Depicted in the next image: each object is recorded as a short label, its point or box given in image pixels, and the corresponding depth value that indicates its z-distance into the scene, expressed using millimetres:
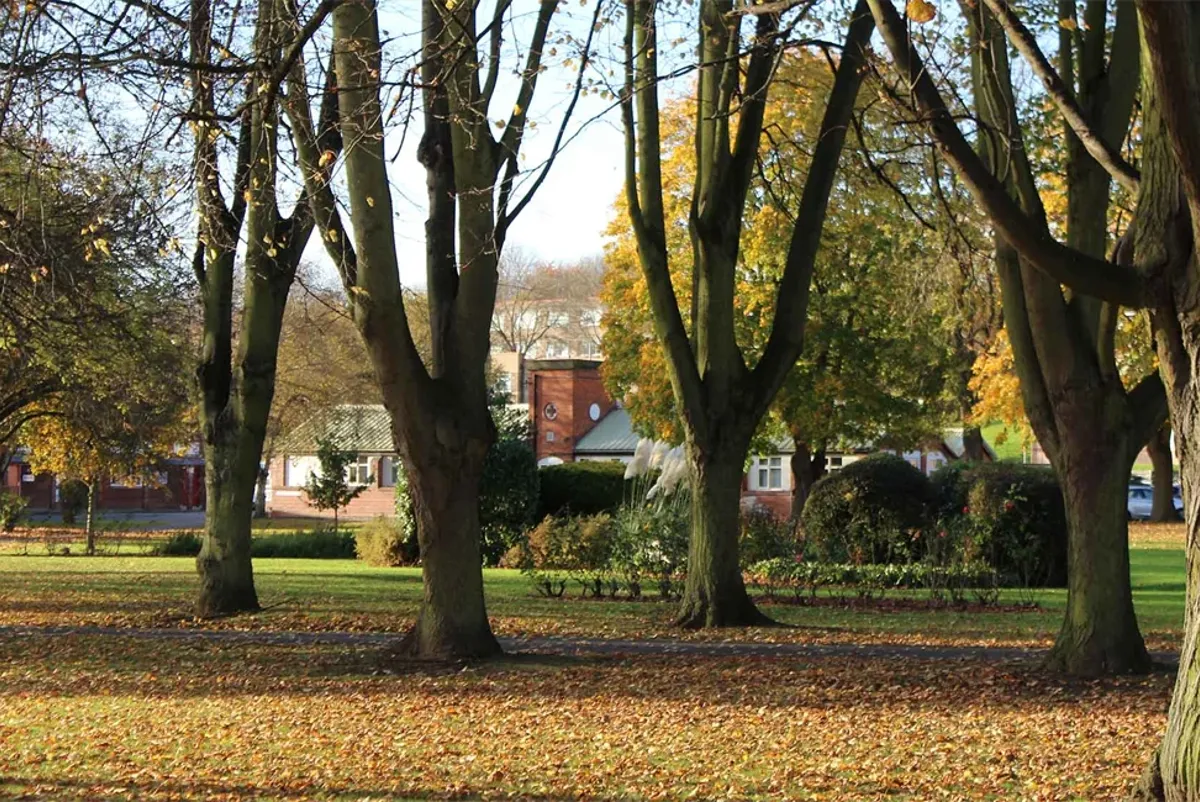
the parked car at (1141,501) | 59972
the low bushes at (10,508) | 47969
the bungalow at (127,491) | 74750
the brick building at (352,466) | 64188
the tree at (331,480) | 46094
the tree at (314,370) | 57375
